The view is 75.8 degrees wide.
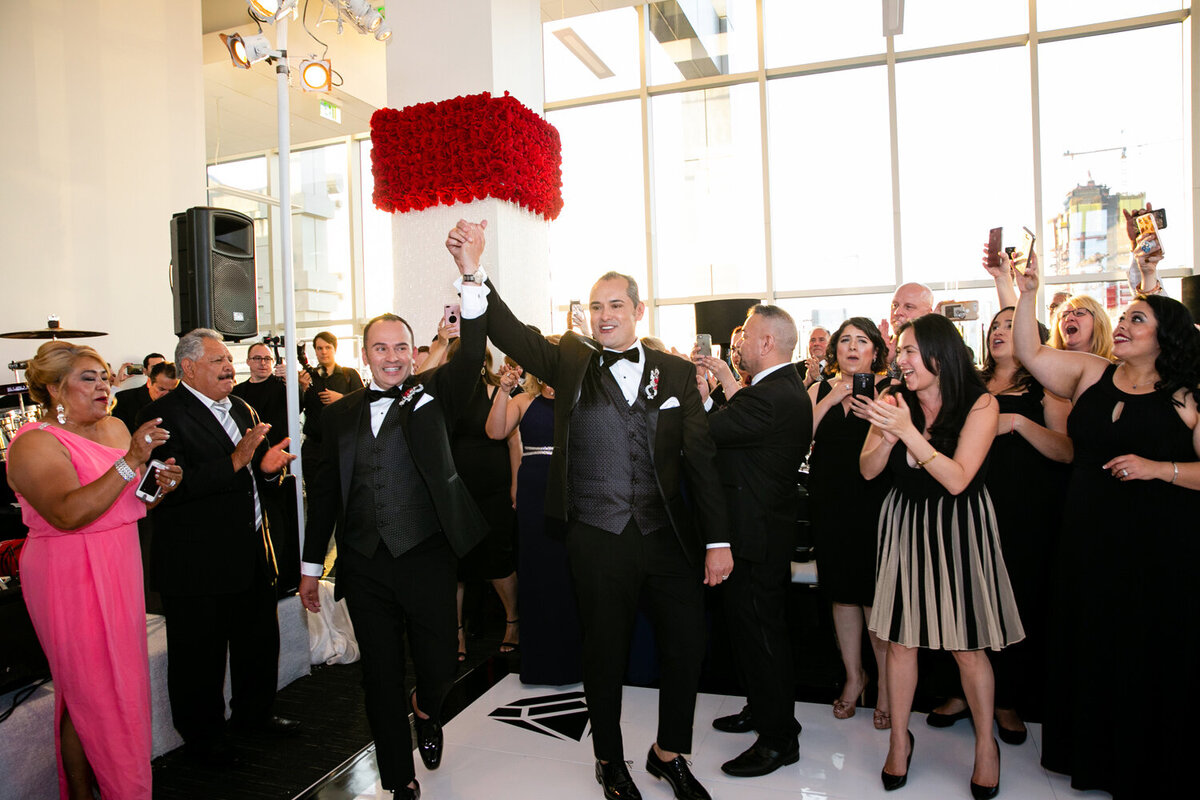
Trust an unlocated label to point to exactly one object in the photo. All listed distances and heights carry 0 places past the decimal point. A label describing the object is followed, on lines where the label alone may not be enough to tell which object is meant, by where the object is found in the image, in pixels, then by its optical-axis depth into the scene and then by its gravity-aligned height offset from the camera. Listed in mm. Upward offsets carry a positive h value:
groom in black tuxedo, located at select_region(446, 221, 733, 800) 2623 -429
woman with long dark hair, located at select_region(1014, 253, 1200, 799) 2439 -628
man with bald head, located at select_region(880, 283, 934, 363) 3852 +350
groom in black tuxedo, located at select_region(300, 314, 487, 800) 2643 -461
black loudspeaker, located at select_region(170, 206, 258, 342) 3912 +624
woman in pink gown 2484 -592
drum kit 5145 +53
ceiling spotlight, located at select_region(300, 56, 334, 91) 5324 +2194
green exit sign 7569 +2786
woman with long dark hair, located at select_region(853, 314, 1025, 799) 2555 -579
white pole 3853 +701
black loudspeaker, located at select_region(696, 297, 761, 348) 7211 +586
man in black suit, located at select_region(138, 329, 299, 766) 2984 -566
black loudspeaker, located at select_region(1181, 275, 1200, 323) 6629 +604
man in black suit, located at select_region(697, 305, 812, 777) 2861 -593
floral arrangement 4910 +1510
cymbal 6133 +512
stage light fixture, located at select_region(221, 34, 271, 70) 4113 +1857
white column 5047 +1955
